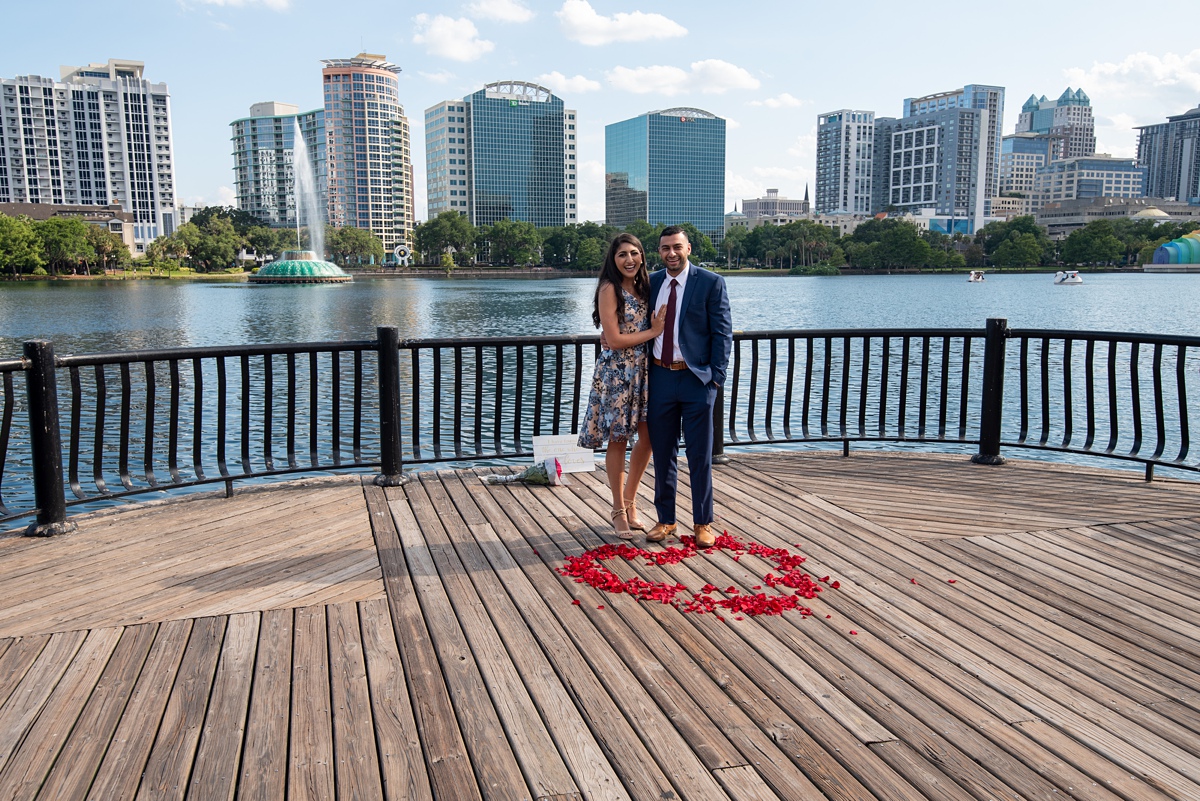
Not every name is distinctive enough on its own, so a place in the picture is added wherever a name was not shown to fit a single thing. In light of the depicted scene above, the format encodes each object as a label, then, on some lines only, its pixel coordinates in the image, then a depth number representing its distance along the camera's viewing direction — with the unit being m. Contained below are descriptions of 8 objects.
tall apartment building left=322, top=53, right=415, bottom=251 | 196.25
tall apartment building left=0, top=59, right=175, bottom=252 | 182.88
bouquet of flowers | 6.65
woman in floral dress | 4.95
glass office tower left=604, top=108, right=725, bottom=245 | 191.00
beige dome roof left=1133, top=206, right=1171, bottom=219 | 183.27
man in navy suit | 4.88
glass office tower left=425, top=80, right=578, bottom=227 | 192.38
